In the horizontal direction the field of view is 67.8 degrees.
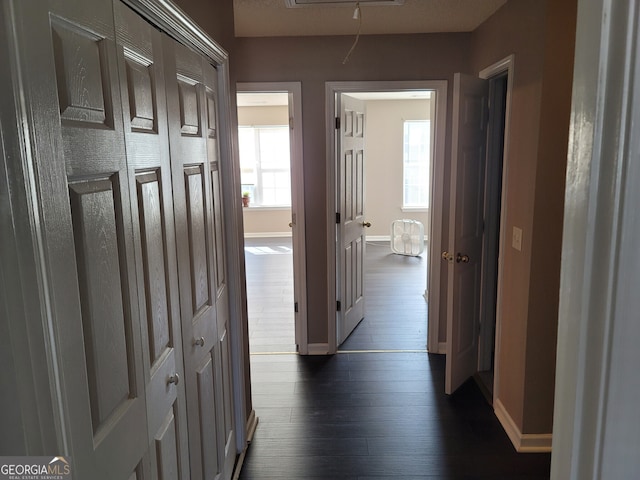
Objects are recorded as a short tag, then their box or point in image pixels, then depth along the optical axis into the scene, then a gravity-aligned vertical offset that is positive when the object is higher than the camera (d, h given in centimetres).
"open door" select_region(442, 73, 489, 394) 284 -40
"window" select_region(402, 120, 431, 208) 820 -2
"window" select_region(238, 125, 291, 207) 882 +0
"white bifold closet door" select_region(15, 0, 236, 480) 81 -15
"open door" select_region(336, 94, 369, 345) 372 -44
